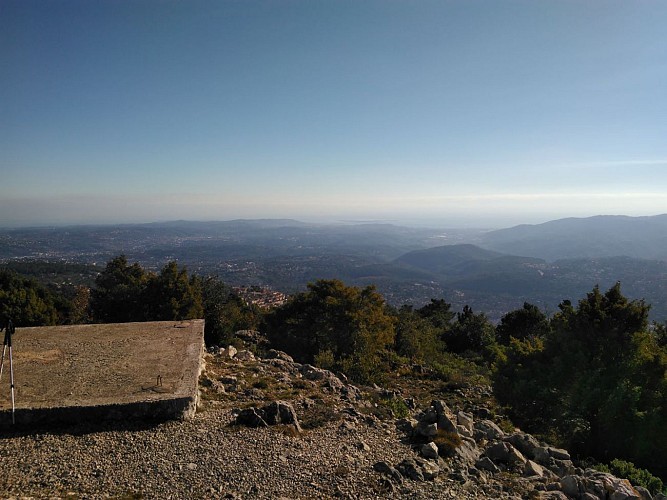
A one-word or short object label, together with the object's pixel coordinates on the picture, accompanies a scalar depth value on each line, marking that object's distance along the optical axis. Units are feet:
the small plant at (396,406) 36.99
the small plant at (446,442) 28.63
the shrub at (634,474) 31.83
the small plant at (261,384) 39.82
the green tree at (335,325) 66.74
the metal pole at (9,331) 26.75
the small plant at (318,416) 31.53
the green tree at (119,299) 78.12
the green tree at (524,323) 114.07
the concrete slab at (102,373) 27.96
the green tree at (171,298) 72.08
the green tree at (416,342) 84.69
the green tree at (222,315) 67.72
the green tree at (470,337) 116.26
